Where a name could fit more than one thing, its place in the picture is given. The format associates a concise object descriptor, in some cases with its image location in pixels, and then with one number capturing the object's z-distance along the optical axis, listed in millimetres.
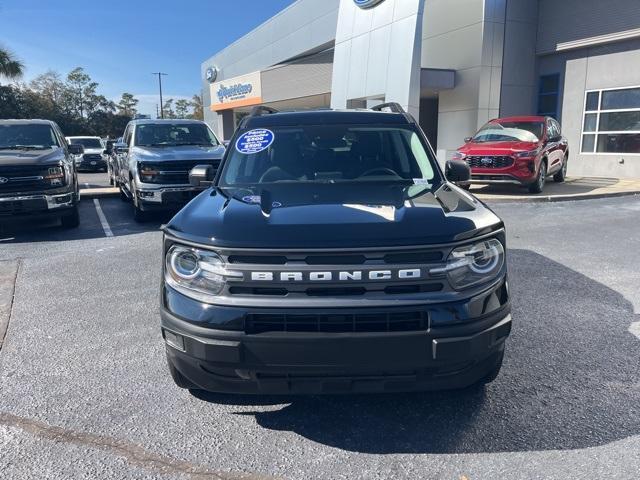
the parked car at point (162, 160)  9141
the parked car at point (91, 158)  22828
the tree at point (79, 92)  68938
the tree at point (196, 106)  95750
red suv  12195
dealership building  16281
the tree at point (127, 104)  80250
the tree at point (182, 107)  109375
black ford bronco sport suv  2445
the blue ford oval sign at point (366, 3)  19019
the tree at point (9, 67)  30078
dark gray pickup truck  8094
